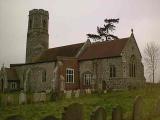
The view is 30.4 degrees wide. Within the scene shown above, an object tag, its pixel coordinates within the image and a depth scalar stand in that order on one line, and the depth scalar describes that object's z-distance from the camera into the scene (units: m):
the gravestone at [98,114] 9.08
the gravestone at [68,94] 25.83
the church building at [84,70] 34.03
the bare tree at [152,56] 43.19
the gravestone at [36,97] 22.53
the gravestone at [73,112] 8.36
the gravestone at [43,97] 23.14
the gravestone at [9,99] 20.73
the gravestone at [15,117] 6.33
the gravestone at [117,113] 10.14
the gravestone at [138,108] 11.57
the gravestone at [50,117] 7.21
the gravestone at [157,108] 13.79
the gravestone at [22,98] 21.59
